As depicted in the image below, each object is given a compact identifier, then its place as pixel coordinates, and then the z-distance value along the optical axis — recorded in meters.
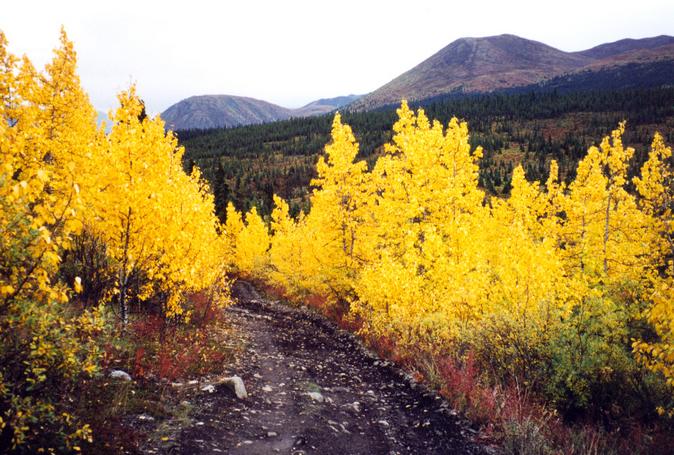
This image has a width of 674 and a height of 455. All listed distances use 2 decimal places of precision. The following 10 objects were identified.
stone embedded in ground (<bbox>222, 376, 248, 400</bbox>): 9.89
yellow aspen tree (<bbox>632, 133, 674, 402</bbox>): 16.98
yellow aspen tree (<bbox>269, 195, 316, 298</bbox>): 27.98
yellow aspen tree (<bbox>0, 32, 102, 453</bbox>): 4.43
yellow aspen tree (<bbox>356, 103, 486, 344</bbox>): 12.55
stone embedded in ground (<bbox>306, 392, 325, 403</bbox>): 10.43
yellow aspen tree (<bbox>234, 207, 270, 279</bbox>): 45.64
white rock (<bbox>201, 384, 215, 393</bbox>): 9.64
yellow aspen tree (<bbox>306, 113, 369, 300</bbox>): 20.62
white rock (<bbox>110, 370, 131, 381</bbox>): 8.65
